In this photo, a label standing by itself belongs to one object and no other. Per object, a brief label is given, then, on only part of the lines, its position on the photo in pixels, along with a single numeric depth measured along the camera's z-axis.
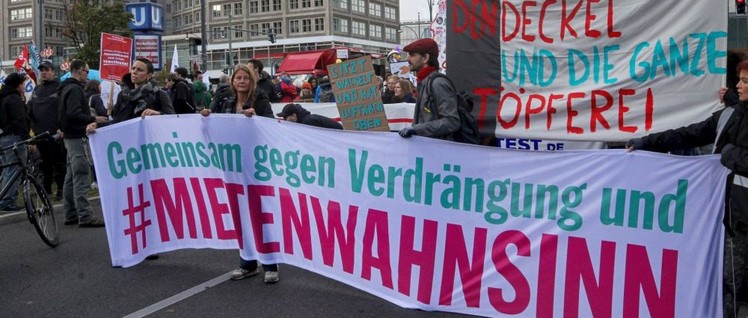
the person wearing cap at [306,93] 16.98
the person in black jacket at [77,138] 7.80
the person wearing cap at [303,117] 6.94
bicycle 6.82
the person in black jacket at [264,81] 9.75
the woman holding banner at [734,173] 3.77
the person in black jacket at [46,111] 9.26
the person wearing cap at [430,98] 4.91
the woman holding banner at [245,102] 5.75
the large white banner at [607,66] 4.55
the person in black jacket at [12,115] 9.03
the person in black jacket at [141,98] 6.62
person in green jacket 14.72
